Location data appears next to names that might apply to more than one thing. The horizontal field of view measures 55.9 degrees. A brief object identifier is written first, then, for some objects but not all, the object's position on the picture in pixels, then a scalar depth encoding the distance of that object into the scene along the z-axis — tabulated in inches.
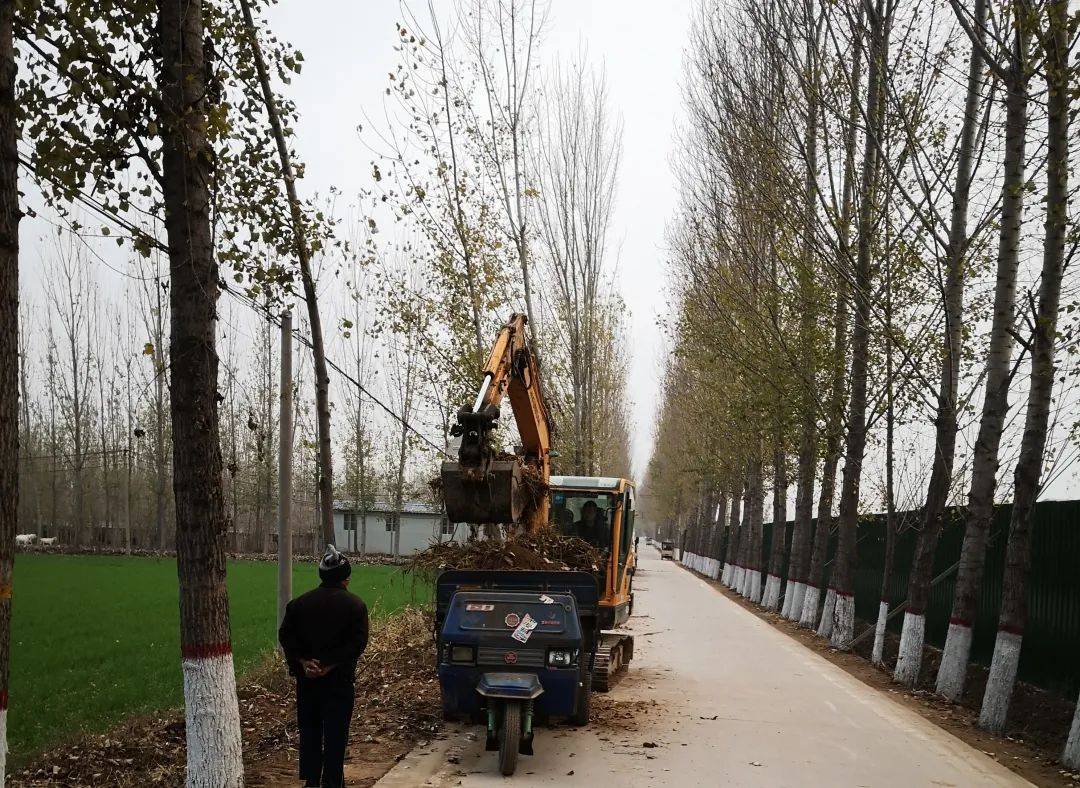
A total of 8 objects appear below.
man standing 287.6
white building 2883.9
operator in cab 588.4
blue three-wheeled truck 356.5
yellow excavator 371.9
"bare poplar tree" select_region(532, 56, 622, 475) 1246.9
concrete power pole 467.8
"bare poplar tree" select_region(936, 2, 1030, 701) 501.0
